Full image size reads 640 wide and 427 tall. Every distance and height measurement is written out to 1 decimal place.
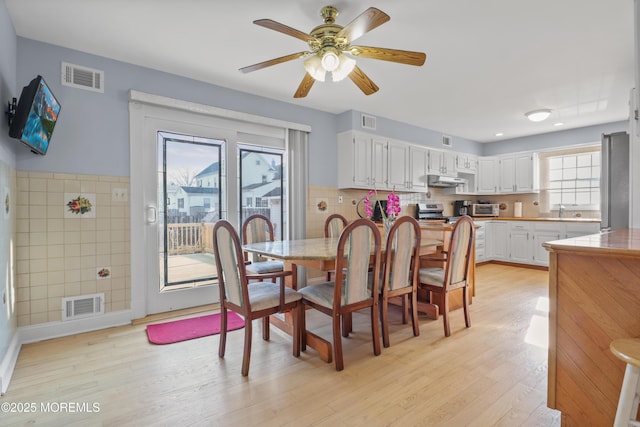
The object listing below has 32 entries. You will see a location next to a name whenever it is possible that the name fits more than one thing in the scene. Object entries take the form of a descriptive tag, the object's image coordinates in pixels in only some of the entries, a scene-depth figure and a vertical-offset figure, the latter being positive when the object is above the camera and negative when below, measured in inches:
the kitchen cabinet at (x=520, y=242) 224.4 -22.4
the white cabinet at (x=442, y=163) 223.1 +35.7
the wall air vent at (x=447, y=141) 235.9 +53.4
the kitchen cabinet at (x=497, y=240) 237.5 -21.9
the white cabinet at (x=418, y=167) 209.0 +30.2
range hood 221.5 +22.2
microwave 254.8 +2.1
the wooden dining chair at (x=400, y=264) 95.7 -16.5
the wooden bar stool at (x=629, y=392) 44.1 -25.6
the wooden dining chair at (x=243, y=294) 81.0 -23.1
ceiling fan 81.2 +43.8
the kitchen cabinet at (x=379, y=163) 187.2 +29.3
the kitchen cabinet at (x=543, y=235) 211.2 -16.3
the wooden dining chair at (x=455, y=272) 106.3 -21.5
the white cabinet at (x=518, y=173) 236.8 +29.8
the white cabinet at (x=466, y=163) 244.5 +38.7
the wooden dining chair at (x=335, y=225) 154.2 -6.6
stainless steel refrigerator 141.6 +14.5
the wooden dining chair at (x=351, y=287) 83.4 -21.5
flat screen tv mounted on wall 81.9 +26.1
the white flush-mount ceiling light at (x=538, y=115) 172.7 +53.7
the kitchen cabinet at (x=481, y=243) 230.1 -23.5
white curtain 165.9 +13.3
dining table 88.5 -12.9
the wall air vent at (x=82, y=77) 109.0 +47.6
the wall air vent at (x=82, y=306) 107.7 -33.2
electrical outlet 116.9 +6.3
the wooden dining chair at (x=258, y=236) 130.3 -10.5
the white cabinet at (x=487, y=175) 257.0 +30.0
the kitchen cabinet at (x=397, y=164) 196.5 +30.0
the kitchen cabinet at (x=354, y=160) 178.5 +29.6
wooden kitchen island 52.6 -19.2
